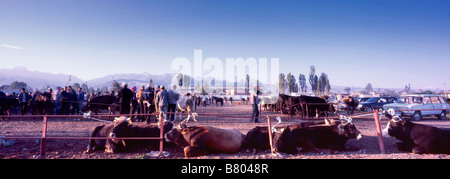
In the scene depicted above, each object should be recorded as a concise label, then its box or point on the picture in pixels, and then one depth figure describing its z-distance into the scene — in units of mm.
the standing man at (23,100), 12586
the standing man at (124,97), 8859
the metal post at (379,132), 5084
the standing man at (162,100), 9016
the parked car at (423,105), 12789
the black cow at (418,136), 4863
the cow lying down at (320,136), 5070
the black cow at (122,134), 4934
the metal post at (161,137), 4850
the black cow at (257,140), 5148
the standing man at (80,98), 13680
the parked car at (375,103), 17375
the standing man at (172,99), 9466
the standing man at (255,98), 10180
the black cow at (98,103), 12520
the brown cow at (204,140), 4734
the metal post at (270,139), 5008
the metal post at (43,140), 4748
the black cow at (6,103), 11266
